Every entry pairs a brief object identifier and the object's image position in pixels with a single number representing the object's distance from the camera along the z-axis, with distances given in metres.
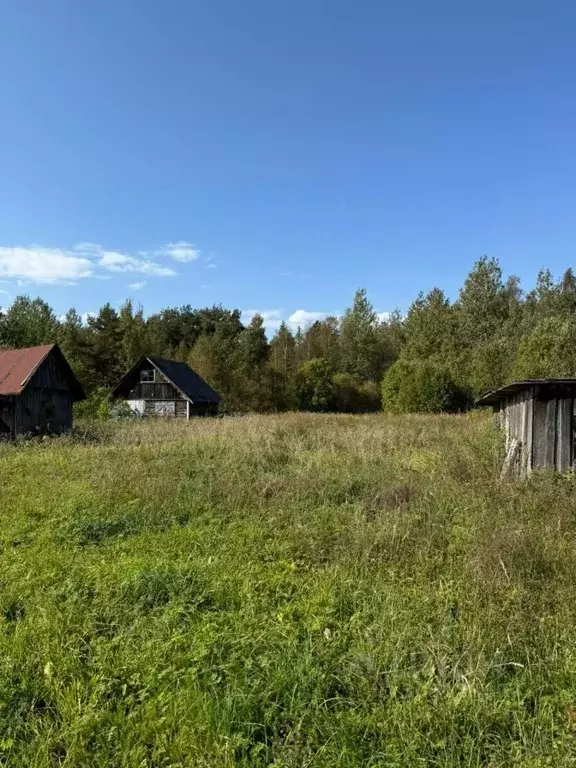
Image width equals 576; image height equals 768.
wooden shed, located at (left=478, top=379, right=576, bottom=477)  9.76
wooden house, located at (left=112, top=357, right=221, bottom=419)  35.25
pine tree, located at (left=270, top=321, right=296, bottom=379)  51.88
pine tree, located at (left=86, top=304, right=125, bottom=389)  46.41
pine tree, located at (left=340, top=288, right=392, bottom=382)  52.94
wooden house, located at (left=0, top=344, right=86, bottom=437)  20.61
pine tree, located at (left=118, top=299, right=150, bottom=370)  46.28
